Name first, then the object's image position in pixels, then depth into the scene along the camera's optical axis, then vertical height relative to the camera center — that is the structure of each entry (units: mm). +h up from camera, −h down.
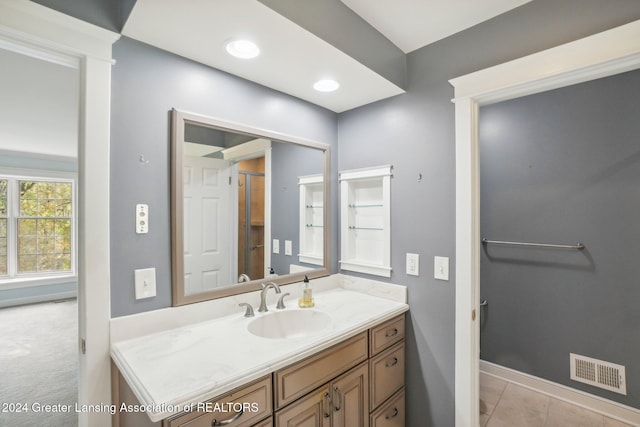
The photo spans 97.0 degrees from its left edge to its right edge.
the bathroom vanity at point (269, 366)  918 -589
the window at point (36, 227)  4559 -233
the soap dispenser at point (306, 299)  1700 -526
